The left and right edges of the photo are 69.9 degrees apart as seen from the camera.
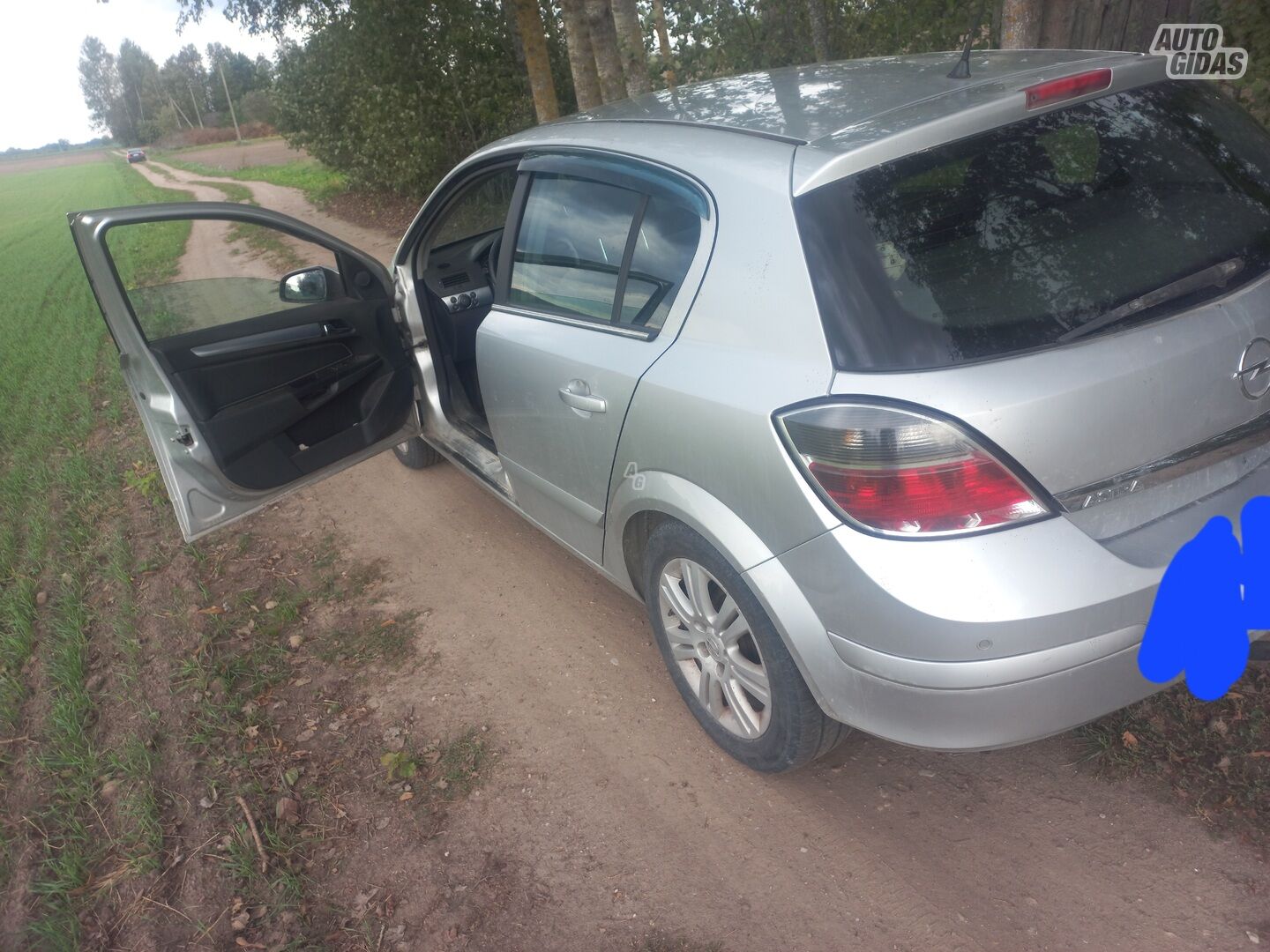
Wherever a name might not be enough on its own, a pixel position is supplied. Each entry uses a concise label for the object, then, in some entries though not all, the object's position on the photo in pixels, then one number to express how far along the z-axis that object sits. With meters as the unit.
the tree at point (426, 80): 14.04
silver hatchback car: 1.99
